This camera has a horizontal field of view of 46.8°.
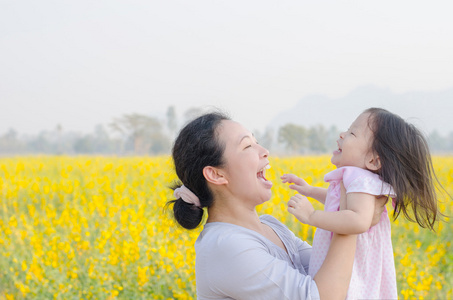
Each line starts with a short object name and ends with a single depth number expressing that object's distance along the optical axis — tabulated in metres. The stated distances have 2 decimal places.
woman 1.57
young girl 1.66
